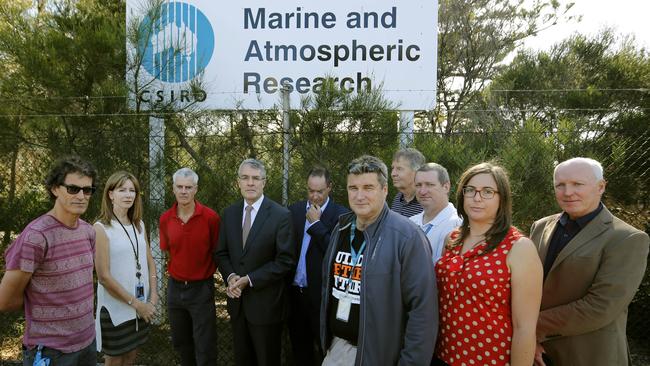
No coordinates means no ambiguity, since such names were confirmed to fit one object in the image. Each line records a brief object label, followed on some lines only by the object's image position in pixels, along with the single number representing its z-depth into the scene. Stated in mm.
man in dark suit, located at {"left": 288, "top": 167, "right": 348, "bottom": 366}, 3477
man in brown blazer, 2254
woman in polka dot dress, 1967
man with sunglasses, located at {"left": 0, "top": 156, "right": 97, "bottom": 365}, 2354
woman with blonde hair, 3082
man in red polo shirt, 3525
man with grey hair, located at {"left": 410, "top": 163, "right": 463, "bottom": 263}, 2828
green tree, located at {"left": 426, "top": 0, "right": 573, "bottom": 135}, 10773
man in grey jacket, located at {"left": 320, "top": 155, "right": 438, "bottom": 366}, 2105
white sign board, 4547
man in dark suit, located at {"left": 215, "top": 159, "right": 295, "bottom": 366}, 3365
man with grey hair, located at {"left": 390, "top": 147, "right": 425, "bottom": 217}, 3425
